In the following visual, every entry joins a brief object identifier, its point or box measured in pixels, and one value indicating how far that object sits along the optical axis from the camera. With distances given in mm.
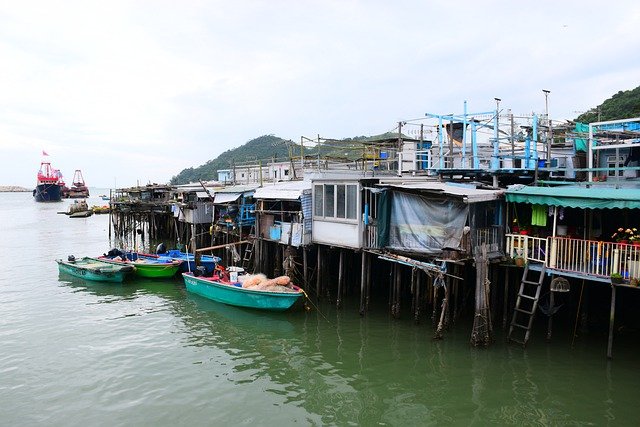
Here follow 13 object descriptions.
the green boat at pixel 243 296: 18125
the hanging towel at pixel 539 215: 14984
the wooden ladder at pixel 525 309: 13761
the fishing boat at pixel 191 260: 24831
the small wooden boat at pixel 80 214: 70381
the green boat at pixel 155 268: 25172
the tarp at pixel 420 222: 15766
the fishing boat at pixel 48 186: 112500
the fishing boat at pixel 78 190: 125400
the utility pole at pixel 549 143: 18406
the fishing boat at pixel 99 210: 76188
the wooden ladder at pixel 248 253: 24536
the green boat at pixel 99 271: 24781
